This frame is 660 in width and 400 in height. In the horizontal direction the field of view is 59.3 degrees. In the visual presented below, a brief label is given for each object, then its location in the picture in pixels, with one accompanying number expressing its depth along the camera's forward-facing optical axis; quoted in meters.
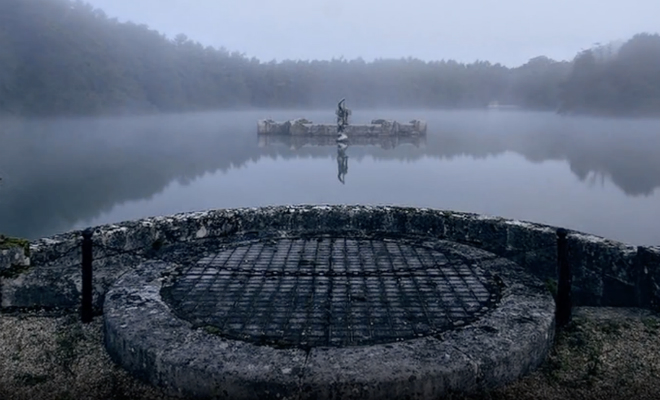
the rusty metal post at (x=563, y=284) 3.79
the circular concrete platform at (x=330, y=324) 2.86
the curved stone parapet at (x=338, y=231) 4.29
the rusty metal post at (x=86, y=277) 3.80
